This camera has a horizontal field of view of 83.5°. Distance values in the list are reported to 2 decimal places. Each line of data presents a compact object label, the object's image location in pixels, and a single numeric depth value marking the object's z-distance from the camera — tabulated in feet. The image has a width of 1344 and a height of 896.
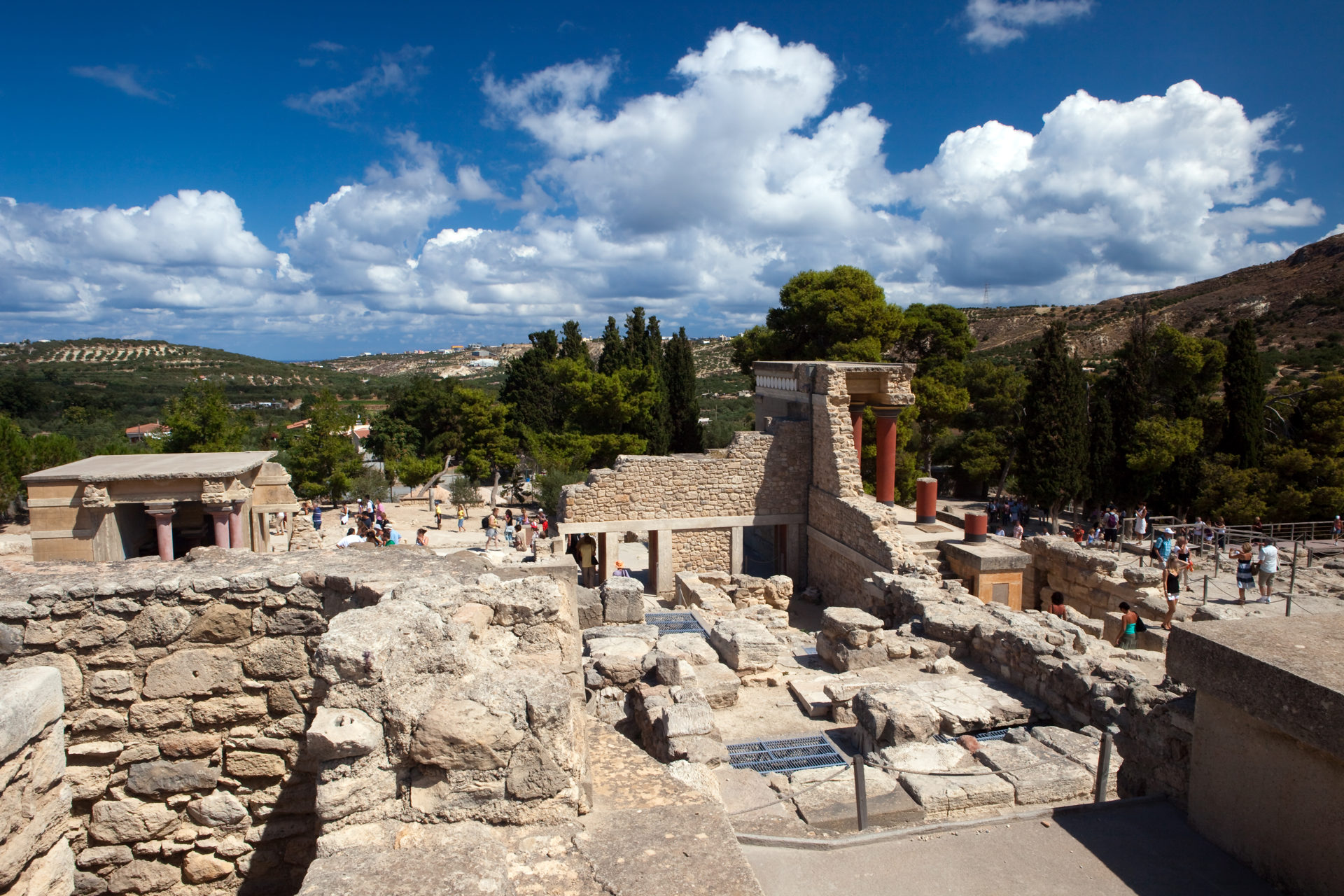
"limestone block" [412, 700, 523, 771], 10.39
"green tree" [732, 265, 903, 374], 84.07
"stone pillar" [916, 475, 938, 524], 56.80
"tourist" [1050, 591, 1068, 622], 38.09
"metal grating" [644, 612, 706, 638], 36.20
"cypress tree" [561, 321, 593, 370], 134.72
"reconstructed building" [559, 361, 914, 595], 52.60
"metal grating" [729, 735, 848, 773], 21.83
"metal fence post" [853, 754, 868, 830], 16.49
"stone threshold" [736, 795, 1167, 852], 14.47
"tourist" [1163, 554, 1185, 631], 38.37
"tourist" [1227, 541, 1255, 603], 44.24
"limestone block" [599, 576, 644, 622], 34.42
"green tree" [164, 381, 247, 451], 80.23
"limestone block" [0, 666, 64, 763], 10.39
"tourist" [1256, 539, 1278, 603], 43.73
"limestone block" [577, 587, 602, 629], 33.53
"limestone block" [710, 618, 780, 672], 30.01
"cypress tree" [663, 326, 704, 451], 106.32
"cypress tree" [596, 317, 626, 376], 114.32
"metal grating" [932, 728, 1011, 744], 22.77
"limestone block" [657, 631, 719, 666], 29.81
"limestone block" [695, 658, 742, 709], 27.20
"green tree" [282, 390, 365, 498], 101.96
